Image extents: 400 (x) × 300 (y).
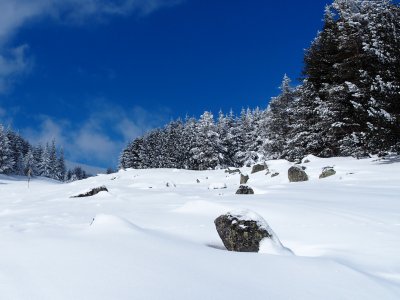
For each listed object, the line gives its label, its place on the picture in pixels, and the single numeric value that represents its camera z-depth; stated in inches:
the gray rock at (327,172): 591.5
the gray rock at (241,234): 208.7
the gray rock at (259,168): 821.9
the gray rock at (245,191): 453.2
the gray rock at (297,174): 602.9
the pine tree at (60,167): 4177.2
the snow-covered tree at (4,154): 3090.6
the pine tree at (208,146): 2113.7
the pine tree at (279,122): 1422.2
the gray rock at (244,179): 722.7
